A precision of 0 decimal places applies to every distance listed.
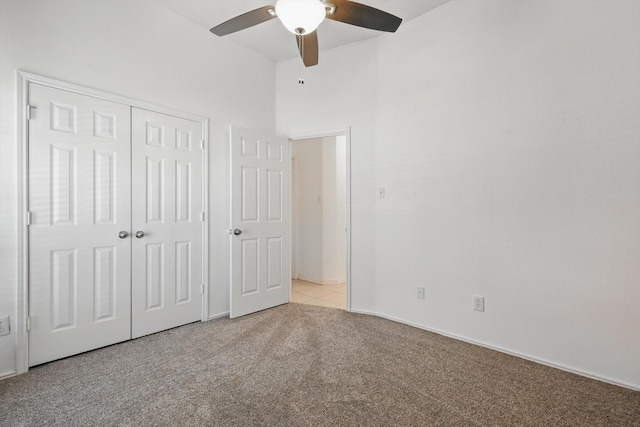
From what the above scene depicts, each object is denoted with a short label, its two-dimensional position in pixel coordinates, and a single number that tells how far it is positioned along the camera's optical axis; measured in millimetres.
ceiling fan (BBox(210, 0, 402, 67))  1630
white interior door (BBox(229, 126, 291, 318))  3324
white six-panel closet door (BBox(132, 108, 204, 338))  2762
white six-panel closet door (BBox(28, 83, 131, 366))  2229
